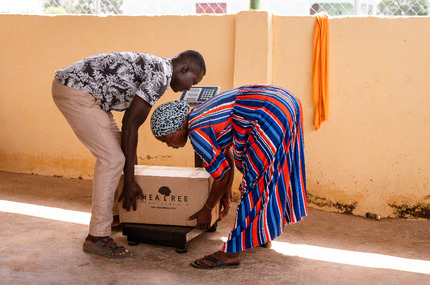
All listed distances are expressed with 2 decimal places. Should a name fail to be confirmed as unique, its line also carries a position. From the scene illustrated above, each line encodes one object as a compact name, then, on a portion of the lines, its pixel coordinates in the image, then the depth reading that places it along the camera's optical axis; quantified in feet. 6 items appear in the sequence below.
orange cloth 13.78
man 9.63
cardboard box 10.29
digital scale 10.25
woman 8.95
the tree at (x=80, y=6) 17.33
